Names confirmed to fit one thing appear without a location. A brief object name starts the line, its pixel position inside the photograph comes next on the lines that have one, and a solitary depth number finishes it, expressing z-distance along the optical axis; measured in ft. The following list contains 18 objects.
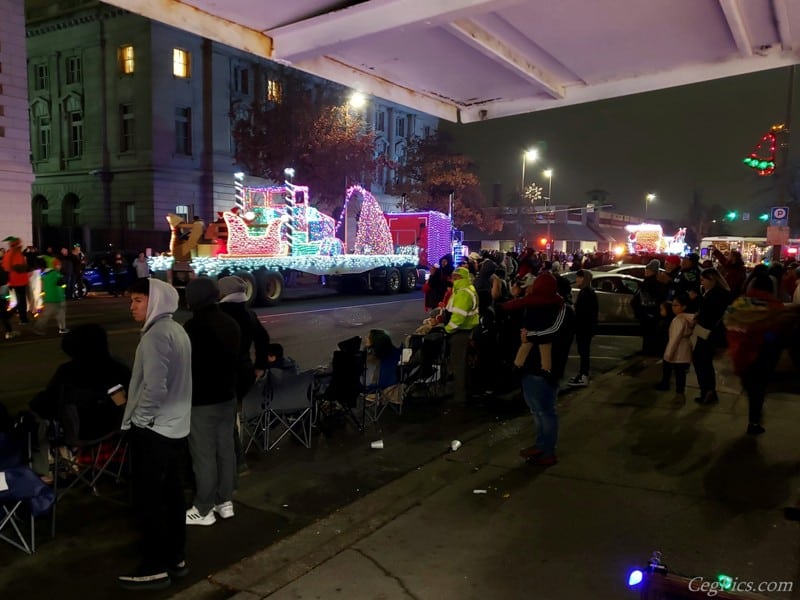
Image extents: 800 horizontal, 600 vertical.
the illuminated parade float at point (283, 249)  56.75
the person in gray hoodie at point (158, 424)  11.67
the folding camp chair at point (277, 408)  18.58
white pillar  76.28
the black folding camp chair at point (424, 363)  24.34
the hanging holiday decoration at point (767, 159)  65.77
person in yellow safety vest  25.03
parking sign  58.39
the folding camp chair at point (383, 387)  22.47
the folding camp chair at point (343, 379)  20.62
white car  45.24
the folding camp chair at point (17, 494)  12.32
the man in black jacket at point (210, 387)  13.34
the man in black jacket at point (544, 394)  18.11
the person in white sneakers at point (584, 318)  29.12
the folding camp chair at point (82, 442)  14.52
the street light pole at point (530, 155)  140.50
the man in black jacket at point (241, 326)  15.72
